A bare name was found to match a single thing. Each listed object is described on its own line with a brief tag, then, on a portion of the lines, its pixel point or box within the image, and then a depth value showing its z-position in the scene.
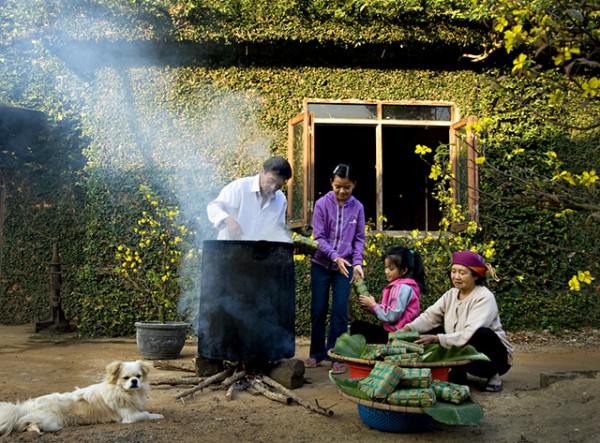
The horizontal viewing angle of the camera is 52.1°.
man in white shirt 4.62
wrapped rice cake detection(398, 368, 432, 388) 3.14
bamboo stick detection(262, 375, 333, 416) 3.64
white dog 3.32
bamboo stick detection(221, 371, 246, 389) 4.26
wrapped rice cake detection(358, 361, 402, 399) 3.10
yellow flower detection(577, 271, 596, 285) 2.91
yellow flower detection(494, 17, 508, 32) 2.78
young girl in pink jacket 4.61
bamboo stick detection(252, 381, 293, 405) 3.95
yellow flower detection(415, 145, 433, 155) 4.97
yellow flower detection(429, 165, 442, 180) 3.91
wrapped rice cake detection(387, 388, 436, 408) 3.05
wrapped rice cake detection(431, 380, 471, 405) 3.13
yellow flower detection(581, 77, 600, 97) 2.49
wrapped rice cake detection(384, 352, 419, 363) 3.47
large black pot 4.25
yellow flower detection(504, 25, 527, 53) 2.67
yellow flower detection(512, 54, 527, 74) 2.78
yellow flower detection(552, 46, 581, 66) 2.64
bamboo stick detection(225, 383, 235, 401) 4.05
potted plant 7.38
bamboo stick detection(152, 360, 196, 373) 4.97
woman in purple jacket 5.12
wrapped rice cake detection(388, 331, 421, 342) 3.87
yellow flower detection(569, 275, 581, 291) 2.94
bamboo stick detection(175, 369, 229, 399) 4.05
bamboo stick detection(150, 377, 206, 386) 4.37
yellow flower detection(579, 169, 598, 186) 2.66
